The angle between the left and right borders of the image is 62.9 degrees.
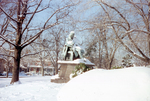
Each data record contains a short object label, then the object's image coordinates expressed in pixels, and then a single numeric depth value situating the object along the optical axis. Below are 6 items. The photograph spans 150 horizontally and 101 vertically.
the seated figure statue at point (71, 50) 9.56
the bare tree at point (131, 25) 7.63
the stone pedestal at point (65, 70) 9.28
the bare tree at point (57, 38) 23.64
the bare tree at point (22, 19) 8.96
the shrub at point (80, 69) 6.88
